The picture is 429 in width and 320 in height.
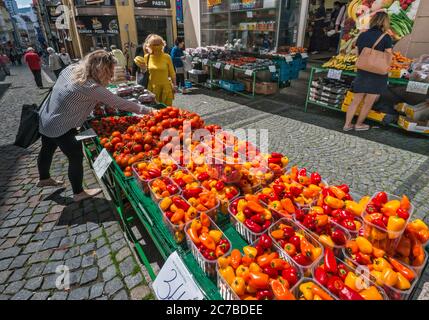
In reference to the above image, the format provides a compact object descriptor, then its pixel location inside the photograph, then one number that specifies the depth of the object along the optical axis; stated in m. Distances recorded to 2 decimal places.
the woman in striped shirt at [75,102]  2.76
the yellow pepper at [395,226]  1.28
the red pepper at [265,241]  1.43
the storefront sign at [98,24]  19.69
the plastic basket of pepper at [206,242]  1.40
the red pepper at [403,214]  1.32
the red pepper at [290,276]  1.25
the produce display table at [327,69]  4.84
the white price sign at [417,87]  4.44
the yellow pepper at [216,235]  1.49
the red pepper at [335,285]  1.16
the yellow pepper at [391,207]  1.37
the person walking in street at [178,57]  9.13
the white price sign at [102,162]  2.42
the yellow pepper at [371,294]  1.10
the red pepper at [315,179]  1.93
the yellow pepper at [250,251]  1.38
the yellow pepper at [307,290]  1.15
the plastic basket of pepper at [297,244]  1.33
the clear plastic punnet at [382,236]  1.30
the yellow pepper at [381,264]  1.23
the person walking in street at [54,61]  11.44
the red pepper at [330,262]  1.26
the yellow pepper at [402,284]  1.13
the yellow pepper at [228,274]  1.26
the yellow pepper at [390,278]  1.14
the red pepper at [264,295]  1.20
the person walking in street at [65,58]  12.87
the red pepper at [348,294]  1.09
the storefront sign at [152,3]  20.09
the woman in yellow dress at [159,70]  4.62
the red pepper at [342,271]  1.25
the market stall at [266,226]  1.22
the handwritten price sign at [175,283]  1.22
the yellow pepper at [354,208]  1.57
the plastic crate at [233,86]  8.70
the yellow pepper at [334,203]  1.62
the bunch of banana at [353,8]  6.37
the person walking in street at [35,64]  11.20
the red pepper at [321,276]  1.20
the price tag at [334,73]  5.61
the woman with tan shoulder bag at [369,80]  4.43
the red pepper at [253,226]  1.52
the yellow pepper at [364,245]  1.32
